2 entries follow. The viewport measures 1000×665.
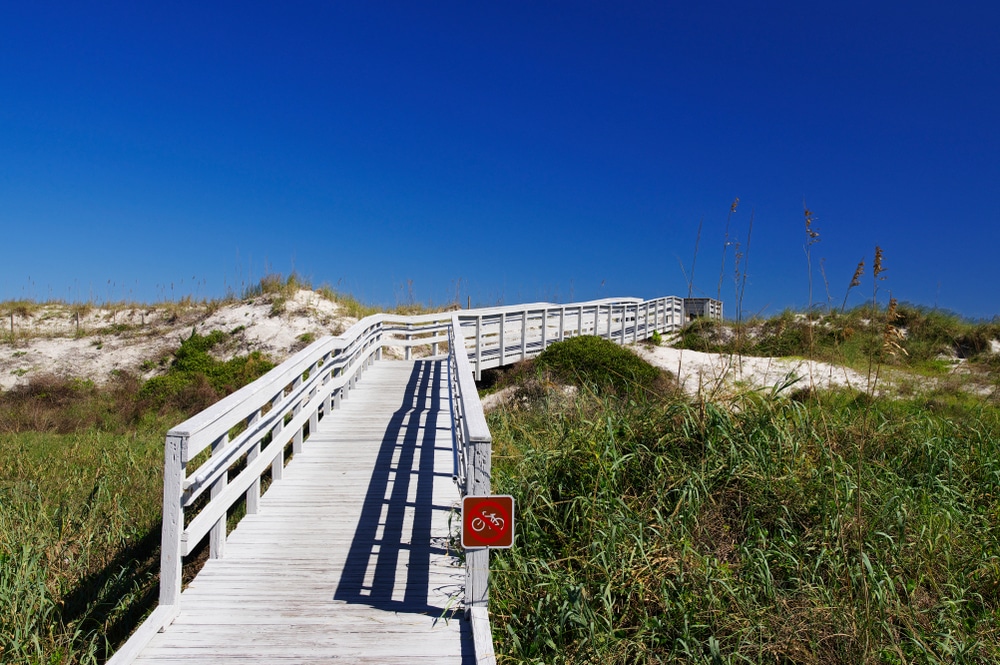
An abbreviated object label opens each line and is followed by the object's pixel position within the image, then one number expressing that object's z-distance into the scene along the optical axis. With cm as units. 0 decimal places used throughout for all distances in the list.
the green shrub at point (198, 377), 1599
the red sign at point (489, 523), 463
